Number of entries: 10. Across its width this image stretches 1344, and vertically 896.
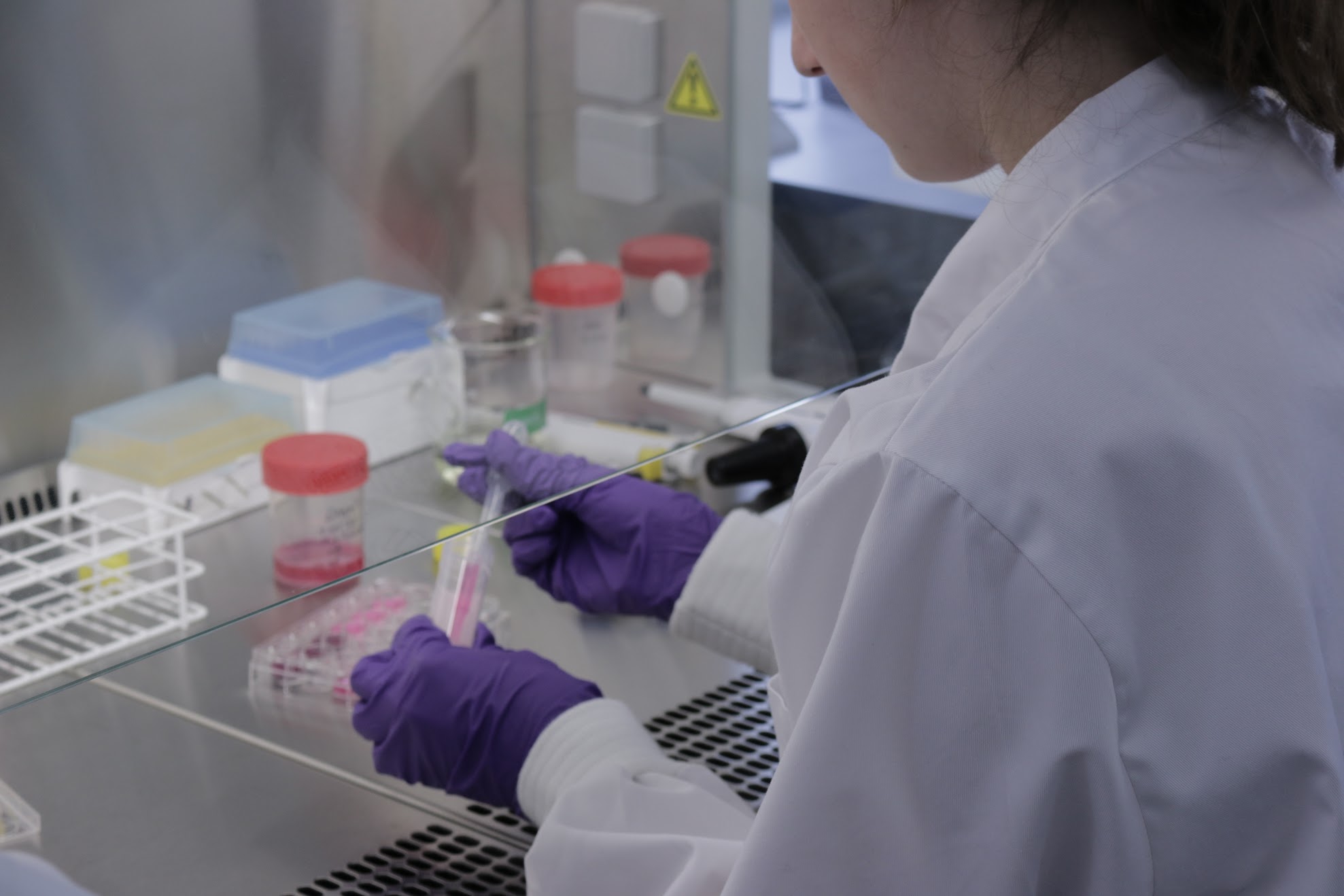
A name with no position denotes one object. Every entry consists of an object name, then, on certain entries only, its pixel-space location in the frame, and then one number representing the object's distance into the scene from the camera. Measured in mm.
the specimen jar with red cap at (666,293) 1357
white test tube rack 816
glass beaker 1138
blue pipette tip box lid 1094
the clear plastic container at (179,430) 996
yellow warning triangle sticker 1394
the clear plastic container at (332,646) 1087
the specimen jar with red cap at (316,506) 920
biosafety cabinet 923
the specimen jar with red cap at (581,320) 1274
